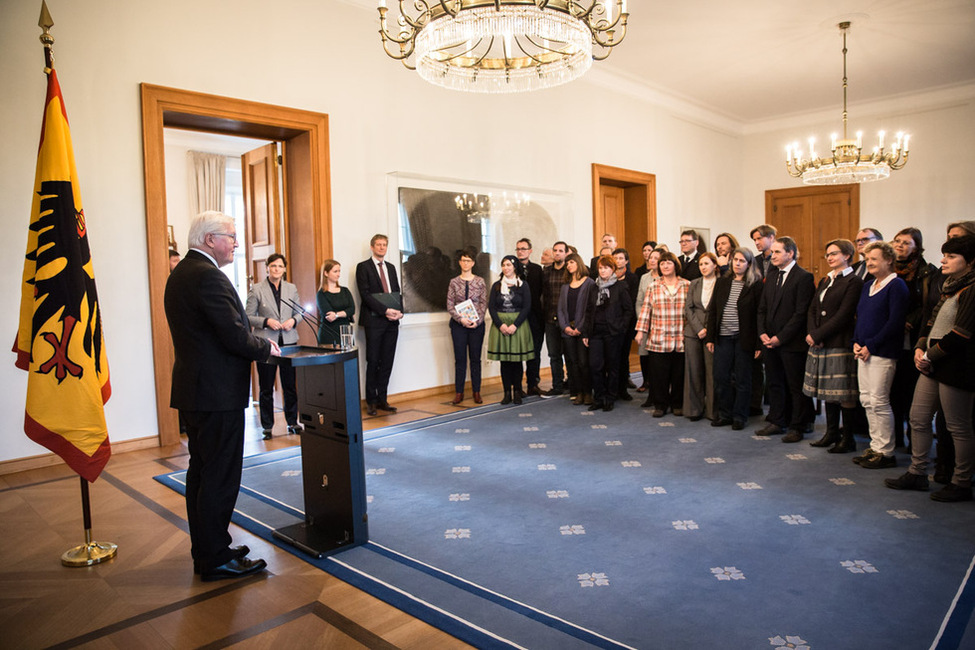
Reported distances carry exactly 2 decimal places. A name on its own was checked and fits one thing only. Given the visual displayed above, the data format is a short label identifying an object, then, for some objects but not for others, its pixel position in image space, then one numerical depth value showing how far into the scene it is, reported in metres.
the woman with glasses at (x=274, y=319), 5.27
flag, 3.00
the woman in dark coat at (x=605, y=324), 6.04
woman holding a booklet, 6.54
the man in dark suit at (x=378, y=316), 6.04
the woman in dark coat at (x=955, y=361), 3.33
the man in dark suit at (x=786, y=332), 4.73
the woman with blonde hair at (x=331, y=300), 5.66
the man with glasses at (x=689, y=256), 6.35
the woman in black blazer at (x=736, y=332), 5.09
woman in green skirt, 6.38
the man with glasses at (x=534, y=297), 6.84
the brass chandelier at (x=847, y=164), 7.52
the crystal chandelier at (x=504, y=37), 3.52
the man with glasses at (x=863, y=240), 4.96
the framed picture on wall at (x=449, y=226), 6.59
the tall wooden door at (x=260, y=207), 6.35
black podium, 3.06
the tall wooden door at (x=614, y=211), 9.58
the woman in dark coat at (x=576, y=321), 6.19
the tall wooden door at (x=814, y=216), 10.78
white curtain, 9.09
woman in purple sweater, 3.96
